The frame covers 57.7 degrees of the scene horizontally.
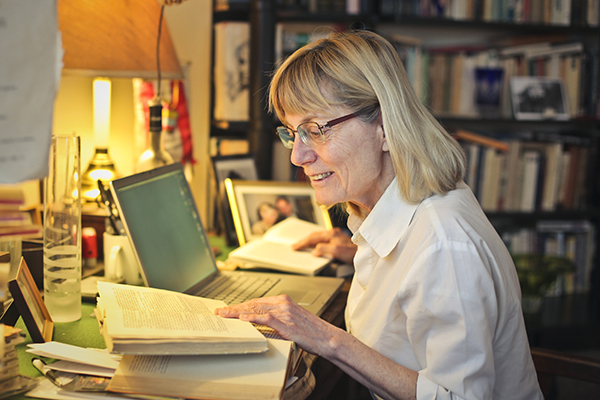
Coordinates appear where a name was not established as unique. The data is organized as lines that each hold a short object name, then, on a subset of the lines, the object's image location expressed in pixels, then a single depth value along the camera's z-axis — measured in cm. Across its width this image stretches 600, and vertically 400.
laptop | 110
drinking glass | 98
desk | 82
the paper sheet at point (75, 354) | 80
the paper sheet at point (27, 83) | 57
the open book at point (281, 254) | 143
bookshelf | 209
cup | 120
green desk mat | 84
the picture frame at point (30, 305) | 86
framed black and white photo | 248
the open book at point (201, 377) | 72
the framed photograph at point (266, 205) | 171
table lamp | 128
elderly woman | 83
